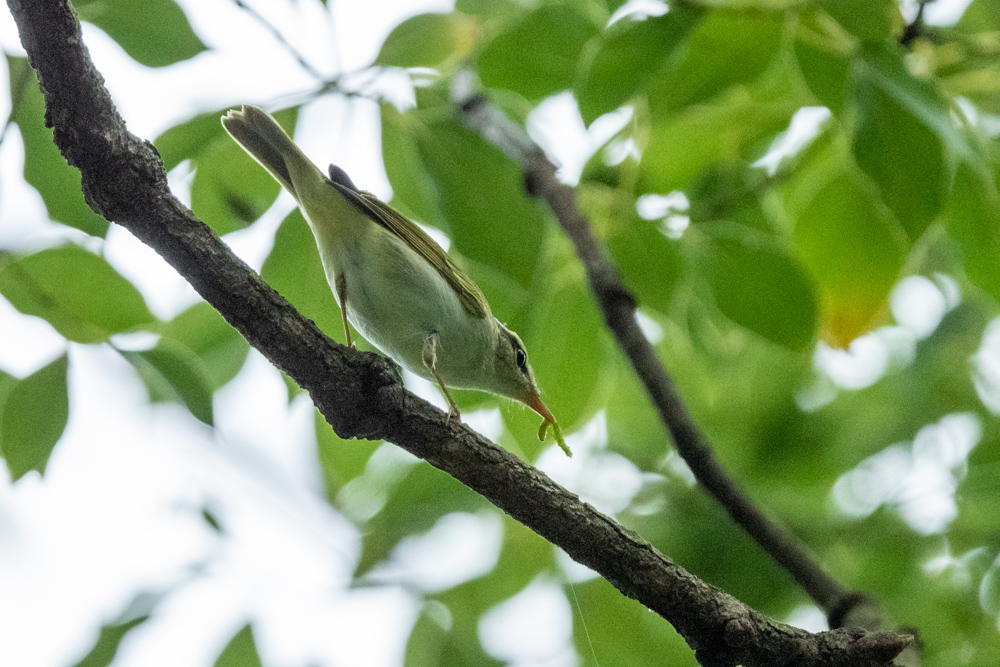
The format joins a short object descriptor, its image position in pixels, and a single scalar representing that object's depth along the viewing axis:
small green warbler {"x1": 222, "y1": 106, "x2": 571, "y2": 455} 4.98
